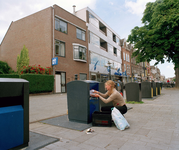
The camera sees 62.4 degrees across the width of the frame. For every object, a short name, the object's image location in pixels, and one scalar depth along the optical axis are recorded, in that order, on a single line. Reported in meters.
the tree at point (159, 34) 18.75
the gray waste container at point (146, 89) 11.65
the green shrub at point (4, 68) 22.38
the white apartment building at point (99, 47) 26.23
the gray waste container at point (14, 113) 2.56
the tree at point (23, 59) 19.84
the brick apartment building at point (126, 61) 42.07
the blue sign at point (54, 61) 17.69
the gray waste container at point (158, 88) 14.66
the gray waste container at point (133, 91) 9.16
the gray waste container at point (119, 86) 7.74
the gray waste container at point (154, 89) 13.06
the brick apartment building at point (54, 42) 18.84
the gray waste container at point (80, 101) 4.56
